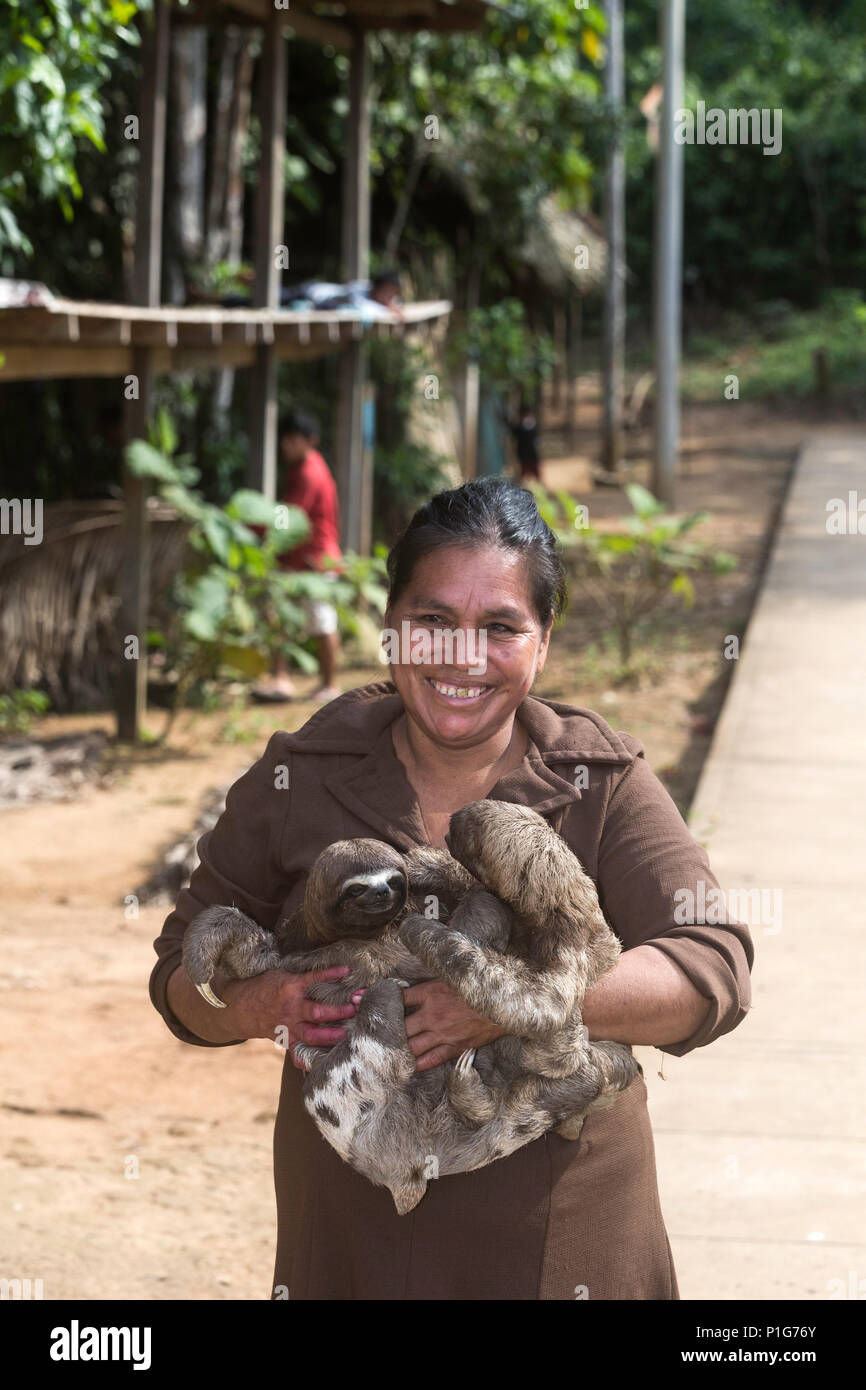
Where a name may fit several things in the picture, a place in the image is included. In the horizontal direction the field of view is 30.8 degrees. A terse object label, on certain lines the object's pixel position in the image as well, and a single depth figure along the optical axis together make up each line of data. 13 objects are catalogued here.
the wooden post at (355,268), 10.78
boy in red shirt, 9.67
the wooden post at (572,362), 21.64
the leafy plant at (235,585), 8.64
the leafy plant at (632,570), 9.62
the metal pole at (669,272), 15.18
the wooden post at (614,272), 17.88
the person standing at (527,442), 16.95
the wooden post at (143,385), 8.48
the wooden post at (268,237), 9.51
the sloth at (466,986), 1.89
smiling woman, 2.02
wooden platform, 7.24
